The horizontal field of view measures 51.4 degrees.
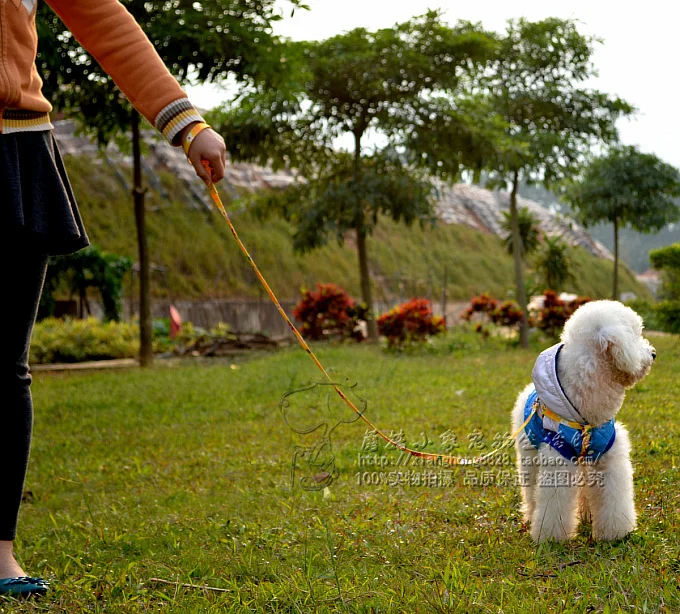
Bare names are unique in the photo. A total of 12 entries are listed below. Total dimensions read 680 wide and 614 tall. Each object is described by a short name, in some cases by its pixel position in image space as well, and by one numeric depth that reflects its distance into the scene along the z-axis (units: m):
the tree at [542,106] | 12.30
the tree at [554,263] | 19.25
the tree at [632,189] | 16.80
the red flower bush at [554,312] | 11.14
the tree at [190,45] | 7.22
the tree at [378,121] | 12.34
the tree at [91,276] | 13.54
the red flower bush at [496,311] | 11.62
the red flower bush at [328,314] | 12.37
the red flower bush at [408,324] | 10.67
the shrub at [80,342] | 11.42
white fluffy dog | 2.28
